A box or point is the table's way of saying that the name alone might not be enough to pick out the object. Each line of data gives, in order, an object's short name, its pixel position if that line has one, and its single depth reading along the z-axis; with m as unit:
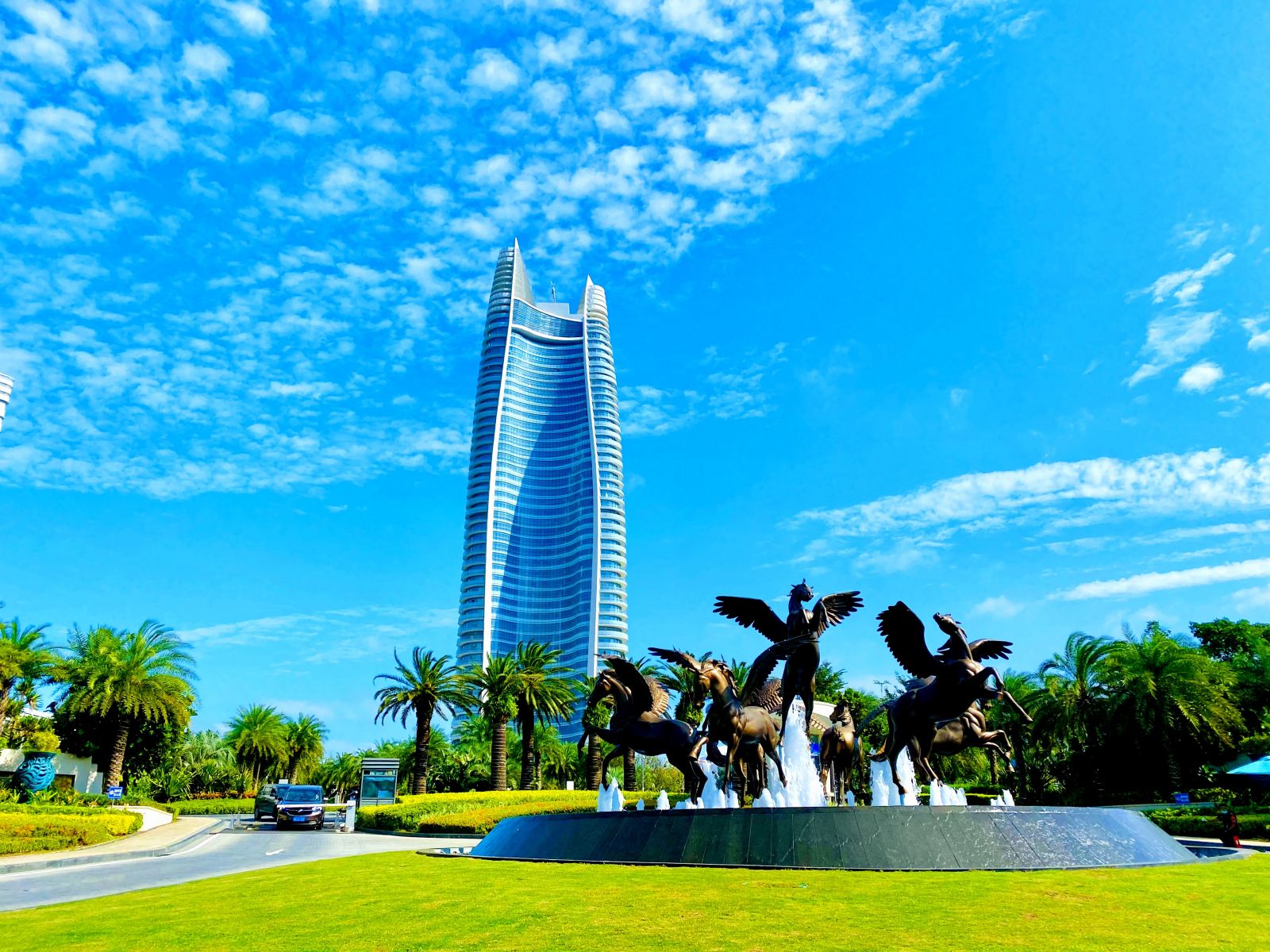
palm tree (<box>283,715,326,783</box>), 83.88
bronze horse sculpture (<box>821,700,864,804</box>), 25.48
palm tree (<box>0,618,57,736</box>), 45.41
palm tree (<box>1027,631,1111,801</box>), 43.62
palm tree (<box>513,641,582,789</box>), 50.56
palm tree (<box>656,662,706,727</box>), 50.22
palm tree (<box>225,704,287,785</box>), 75.38
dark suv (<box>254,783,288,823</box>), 45.25
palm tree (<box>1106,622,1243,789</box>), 40.16
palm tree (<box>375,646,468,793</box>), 49.38
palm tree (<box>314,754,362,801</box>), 87.69
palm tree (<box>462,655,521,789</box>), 49.47
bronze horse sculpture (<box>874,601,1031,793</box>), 16.81
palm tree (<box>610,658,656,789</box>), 47.07
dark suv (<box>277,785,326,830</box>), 42.41
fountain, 13.19
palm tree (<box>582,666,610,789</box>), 51.12
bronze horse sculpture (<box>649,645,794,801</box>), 17.97
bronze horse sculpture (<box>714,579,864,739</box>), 17.81
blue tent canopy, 28.75
